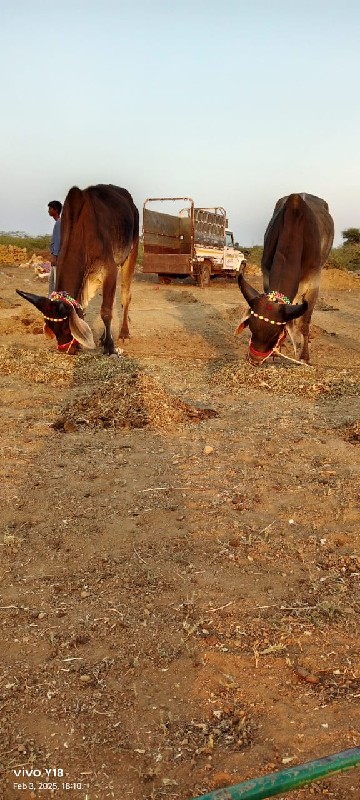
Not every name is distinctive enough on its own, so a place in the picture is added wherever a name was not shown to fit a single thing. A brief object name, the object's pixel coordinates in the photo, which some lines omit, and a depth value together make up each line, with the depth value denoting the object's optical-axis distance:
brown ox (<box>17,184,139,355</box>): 8.52
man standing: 9.89
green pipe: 1.47
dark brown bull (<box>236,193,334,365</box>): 7.83
